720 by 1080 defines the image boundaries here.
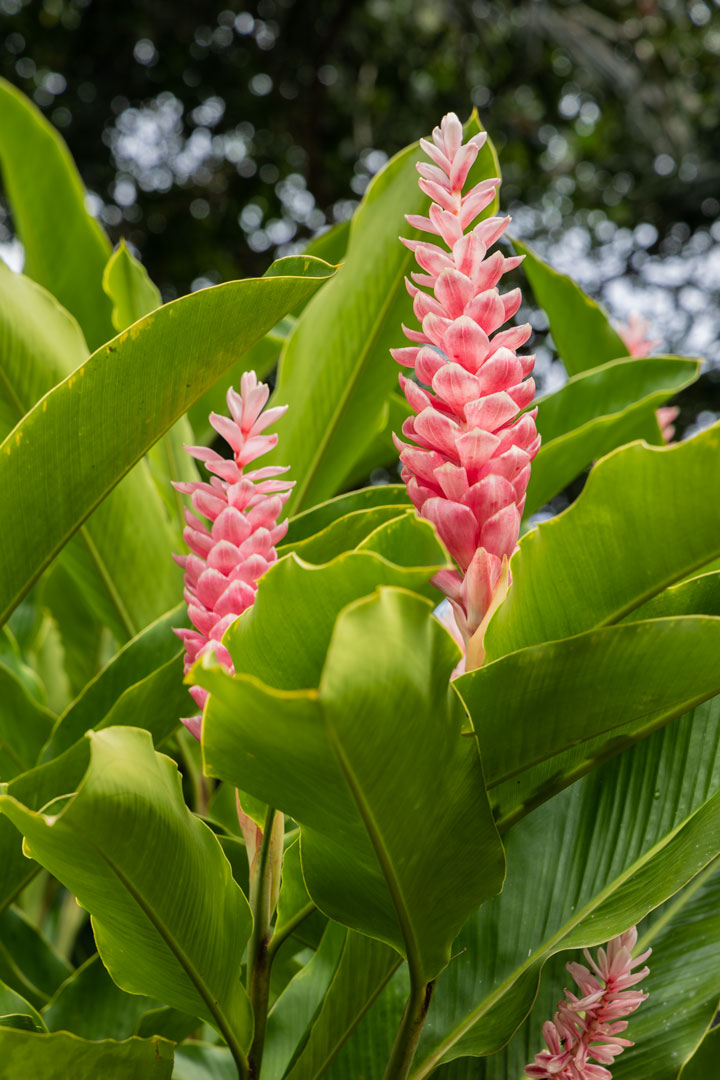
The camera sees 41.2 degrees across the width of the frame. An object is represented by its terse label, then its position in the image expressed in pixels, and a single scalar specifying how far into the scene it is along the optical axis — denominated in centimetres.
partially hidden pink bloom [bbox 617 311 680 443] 127
